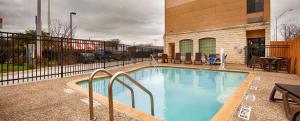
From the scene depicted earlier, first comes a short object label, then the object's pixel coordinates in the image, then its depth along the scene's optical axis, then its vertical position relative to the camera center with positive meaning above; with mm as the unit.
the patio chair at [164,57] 15000 +39
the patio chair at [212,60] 11881 -208
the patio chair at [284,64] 8048 -367
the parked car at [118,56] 15202 +145
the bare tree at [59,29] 17678 +3421
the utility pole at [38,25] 9031 +1960
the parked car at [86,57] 11023 +30
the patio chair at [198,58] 13058 -53
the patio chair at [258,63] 8742 -339
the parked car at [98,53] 11877 +356
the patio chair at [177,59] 14528 -156
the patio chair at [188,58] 13875 -57
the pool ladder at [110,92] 1984 -513
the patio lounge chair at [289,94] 2324 -625
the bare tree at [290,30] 23955 +4568
